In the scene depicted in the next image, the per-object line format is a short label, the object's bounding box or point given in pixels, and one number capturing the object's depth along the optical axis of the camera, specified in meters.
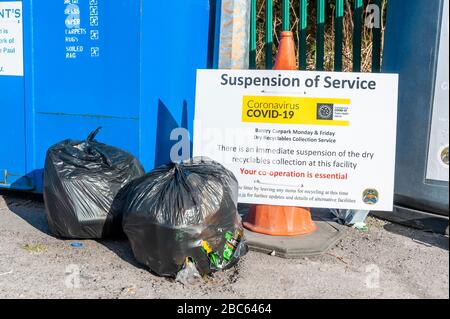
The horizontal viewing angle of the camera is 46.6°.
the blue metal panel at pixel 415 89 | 3.67
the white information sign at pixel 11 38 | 4.48
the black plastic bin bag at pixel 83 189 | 3.64
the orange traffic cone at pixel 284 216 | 3.78
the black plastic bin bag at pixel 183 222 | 3.07
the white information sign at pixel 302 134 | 3.59
